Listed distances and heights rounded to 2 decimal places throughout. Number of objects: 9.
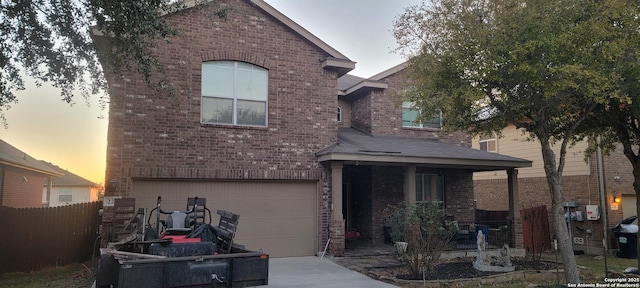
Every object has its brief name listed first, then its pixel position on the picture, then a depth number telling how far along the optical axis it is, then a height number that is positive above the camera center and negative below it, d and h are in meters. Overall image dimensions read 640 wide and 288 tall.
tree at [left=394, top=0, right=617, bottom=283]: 8.09 +2.42
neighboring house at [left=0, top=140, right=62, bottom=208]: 18.33 +0.66
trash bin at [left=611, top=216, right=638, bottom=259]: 14.88 -1.62
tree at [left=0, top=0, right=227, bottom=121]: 9.29 +3.38
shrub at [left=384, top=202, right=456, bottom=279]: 9.66 -0.96
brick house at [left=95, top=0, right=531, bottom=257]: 11.20 +1.44
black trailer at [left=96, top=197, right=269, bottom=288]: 5.39 -0.93
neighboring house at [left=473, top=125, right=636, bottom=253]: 16.02 +0.10
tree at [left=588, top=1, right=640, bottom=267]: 8.21 +2.21
